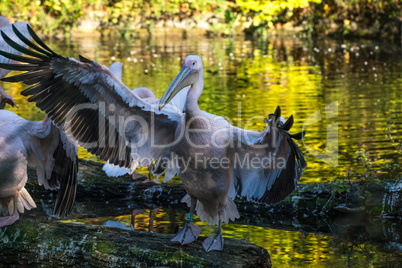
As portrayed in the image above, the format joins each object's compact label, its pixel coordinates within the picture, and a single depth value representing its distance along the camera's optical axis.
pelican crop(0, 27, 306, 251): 8.48
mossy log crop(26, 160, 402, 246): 11.05
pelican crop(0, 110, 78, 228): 9.58
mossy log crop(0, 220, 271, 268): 8.32
